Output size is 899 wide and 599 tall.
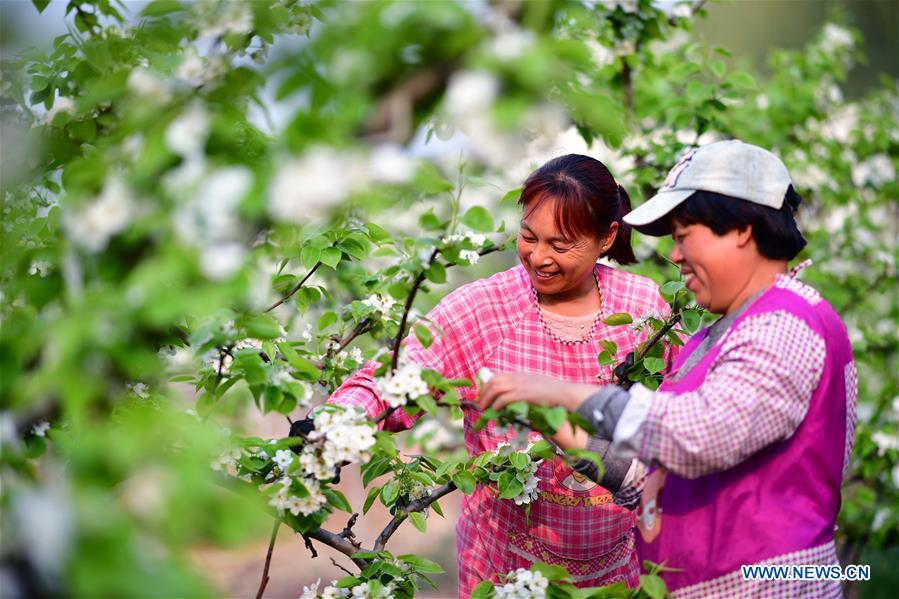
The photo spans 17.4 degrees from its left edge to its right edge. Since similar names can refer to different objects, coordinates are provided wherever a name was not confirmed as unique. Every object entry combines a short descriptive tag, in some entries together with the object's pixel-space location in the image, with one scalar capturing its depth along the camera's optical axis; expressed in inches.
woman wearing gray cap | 153.0
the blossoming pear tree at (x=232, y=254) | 139.0
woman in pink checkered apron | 178.4
